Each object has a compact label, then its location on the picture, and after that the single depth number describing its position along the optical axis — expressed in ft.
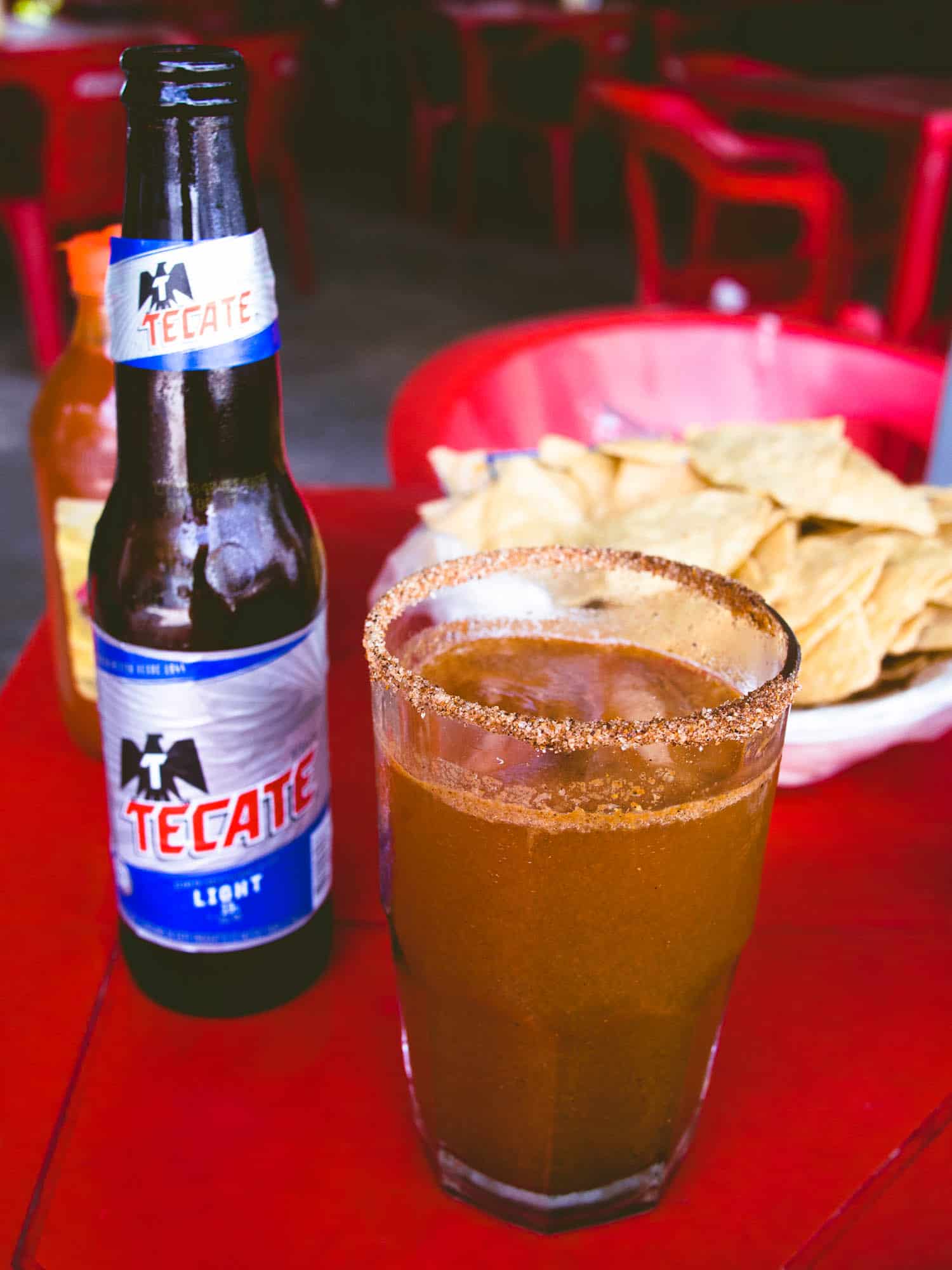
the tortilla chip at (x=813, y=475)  2.44
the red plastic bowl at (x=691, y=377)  4.62
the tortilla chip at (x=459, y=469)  2.84
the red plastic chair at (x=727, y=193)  9.25
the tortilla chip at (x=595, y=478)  2.74
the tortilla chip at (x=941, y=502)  2.57
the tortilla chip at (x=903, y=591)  2.19
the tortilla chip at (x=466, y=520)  2.46
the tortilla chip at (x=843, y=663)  2.09
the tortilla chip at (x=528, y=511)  2.44
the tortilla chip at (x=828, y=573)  2.19
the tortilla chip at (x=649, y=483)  2.72
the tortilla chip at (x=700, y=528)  2.29
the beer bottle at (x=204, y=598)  1.53
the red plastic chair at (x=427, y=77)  19.67
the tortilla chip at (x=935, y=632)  2.18
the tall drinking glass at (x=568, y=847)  1.28
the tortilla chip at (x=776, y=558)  2.31
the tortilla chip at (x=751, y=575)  2.35
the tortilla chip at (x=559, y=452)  2.82
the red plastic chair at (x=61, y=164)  11.80
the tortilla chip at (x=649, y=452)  2.74
